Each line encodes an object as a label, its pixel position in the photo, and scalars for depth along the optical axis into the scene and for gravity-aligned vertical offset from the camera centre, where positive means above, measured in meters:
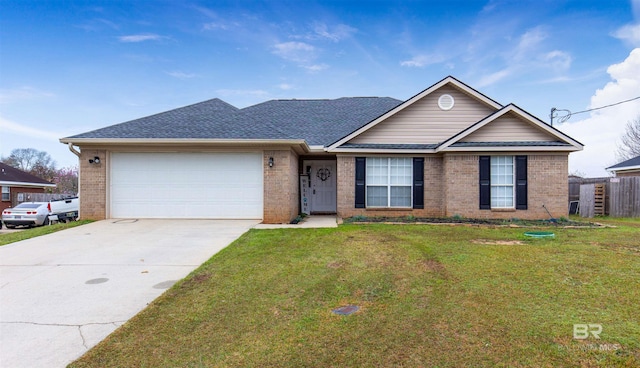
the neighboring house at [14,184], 24.30 +0.00
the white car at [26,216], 15.34 -1.49
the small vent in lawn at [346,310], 3.73 -1.47
